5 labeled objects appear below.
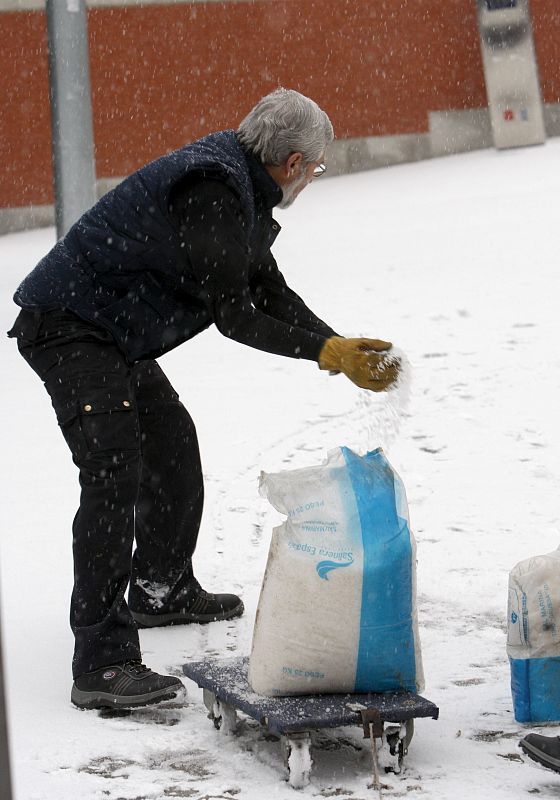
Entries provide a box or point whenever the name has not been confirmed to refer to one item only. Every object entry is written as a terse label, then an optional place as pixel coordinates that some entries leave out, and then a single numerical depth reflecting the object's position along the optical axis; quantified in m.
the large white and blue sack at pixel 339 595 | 5.82
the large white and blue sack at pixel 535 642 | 5.98
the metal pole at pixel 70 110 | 15.70
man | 6.20
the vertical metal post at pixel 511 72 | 24.77
